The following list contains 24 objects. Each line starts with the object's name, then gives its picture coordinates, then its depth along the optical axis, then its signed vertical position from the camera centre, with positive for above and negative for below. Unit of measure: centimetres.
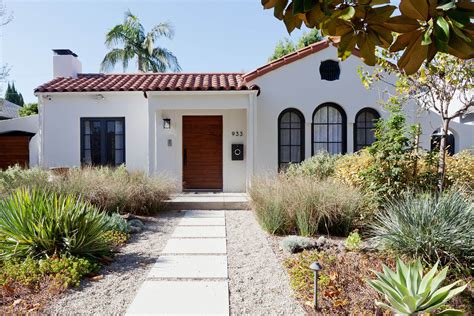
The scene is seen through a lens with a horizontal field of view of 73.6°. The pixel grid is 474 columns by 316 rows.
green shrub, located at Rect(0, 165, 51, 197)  789 -67
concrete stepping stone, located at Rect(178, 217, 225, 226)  767 -171
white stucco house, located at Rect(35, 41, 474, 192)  1095 +121
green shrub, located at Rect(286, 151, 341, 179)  929 -43
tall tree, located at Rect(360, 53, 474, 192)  616 +145
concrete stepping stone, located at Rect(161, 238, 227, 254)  562 -173
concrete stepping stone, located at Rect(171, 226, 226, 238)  669 -172
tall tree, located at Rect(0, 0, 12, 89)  1555 +399
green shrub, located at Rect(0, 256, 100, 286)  403 -156
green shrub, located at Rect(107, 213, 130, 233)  641 -146
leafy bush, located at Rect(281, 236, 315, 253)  535 -155
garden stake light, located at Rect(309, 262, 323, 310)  334 -136
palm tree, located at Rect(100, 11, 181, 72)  2406 +837
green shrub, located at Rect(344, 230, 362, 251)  517 -148
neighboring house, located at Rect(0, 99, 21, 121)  2130 +334
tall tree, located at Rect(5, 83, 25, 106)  4383 +823
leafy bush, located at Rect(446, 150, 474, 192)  714 -46
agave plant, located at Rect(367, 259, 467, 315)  279 -129
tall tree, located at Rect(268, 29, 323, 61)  3067 +1085
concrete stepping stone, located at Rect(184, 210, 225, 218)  869 -169
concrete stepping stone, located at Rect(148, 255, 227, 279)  451 -173
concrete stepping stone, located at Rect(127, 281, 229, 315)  349 -173
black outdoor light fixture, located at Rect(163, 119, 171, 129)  1170 +111
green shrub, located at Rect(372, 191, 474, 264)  442 -112
